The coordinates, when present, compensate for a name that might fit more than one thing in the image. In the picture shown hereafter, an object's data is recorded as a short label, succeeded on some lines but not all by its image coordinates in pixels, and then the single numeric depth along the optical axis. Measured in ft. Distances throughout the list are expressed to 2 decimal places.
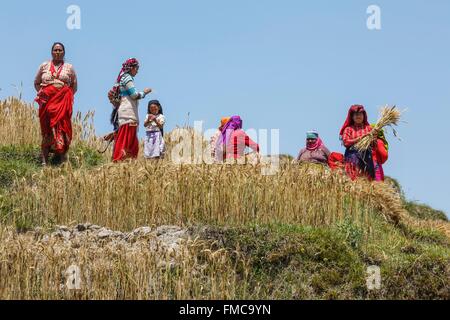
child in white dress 68.95
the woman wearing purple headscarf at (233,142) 67.87
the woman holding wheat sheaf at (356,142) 64.90
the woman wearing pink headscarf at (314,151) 73.31
